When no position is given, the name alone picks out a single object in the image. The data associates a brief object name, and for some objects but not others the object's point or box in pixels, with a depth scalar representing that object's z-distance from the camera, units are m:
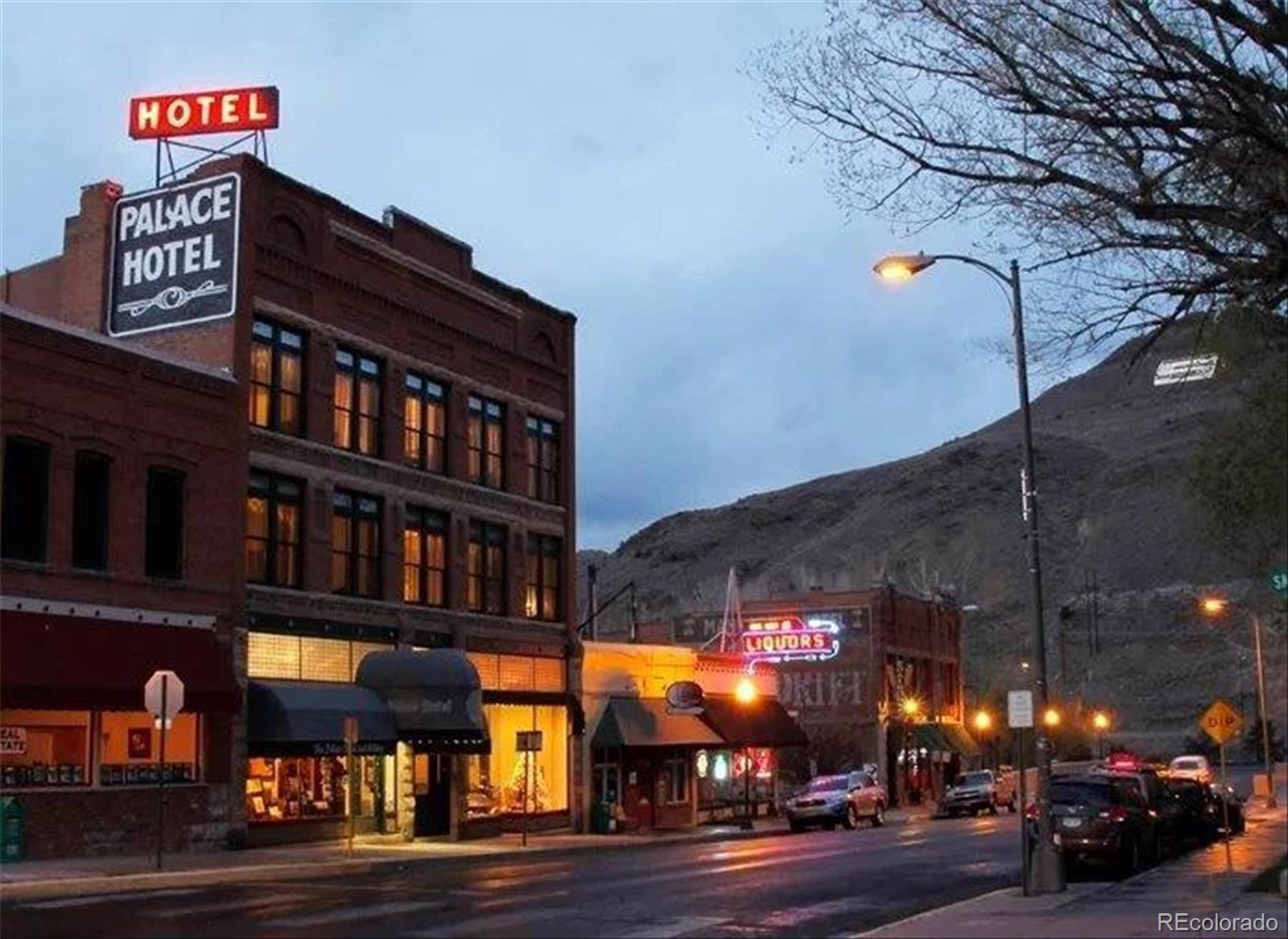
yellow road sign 28.22
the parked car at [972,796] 57.66
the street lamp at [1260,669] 47.50
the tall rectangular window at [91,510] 30.34
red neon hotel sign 37.50
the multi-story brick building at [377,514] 34.69
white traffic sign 23.75
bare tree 16.70
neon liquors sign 58.00
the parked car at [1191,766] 60.70
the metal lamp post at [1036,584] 22.38
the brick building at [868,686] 66.94
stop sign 27.31
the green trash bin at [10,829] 27.55
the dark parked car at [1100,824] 26.58
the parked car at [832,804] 48.28
